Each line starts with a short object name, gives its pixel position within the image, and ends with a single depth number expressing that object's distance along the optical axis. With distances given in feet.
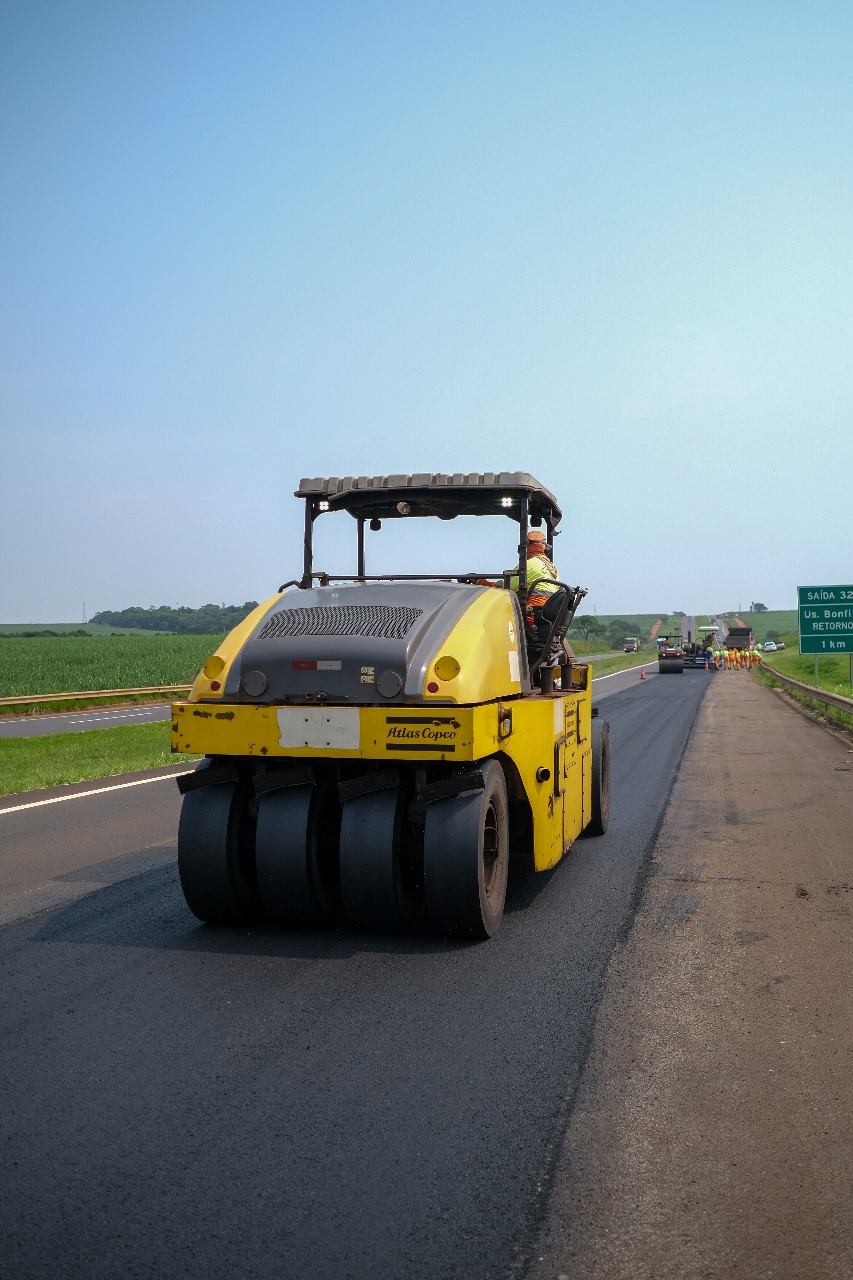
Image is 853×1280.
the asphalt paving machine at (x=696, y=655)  209.77
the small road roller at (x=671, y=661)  192.03
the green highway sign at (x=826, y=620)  96.27
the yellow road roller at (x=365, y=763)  19.43
